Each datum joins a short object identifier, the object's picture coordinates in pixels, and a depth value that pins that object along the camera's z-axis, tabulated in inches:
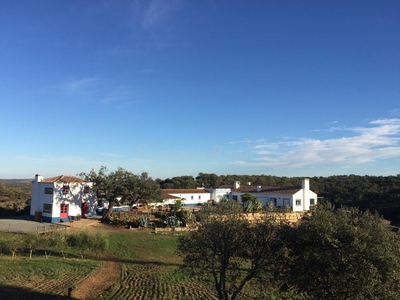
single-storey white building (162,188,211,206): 2101.4
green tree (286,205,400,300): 360.2
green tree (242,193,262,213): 1510.8
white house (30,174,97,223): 1412.4
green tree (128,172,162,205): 1491.1
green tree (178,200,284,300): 444.5
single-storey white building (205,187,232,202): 2244.1
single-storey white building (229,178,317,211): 1863.9
